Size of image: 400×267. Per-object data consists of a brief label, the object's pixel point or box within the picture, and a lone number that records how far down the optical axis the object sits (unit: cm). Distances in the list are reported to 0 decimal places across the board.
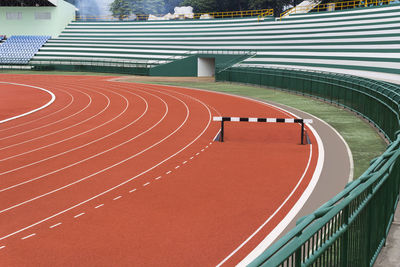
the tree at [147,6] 11482
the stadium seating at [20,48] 5828
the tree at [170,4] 12940
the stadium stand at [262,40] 3513
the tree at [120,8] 10562
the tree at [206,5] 8244
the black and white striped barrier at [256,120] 1528
